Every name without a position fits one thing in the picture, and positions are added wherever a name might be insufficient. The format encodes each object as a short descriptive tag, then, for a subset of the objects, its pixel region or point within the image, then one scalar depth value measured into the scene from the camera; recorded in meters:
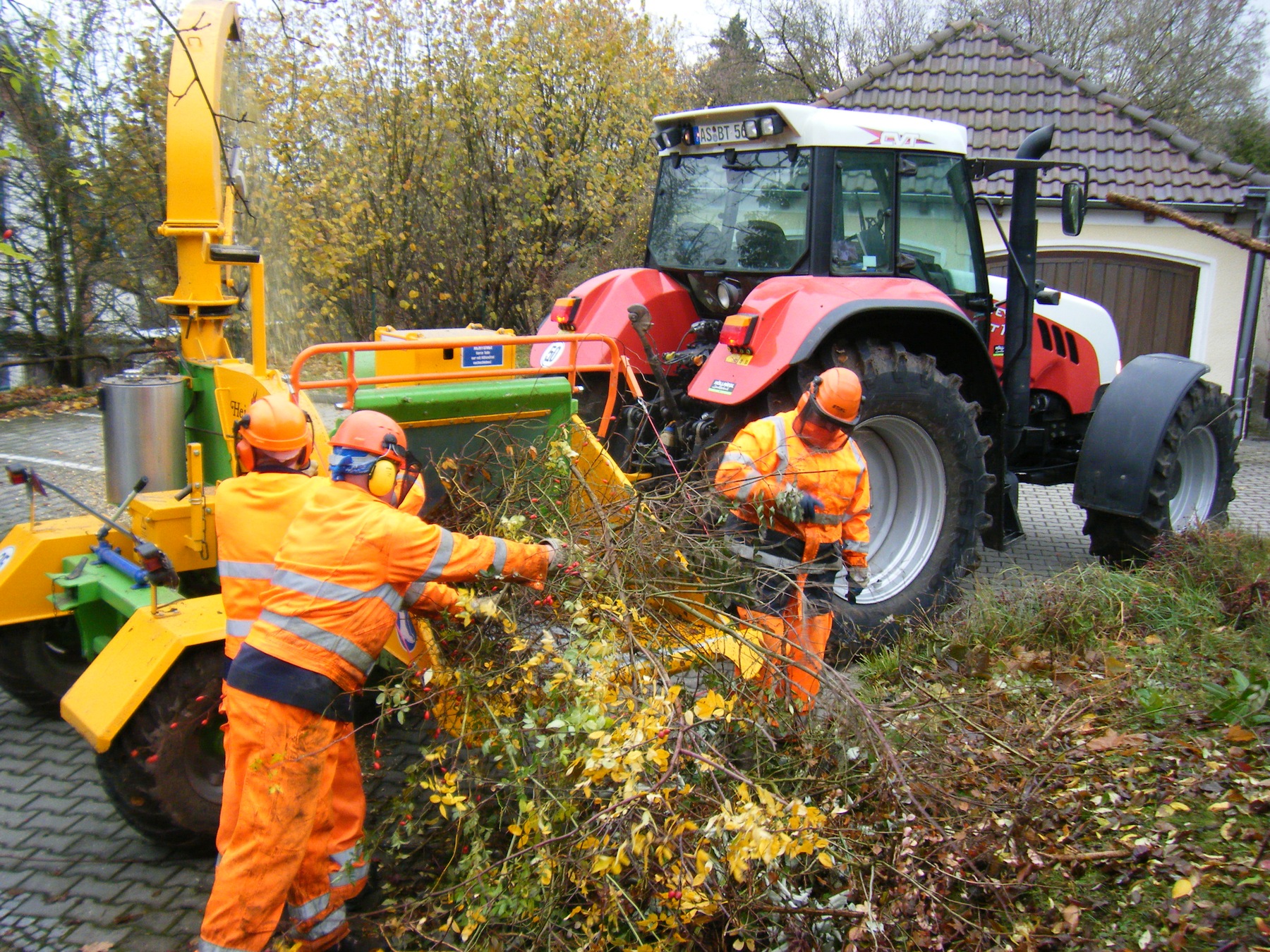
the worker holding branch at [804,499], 3.91
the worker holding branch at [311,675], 2.79
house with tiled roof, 11.15
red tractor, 4.59
